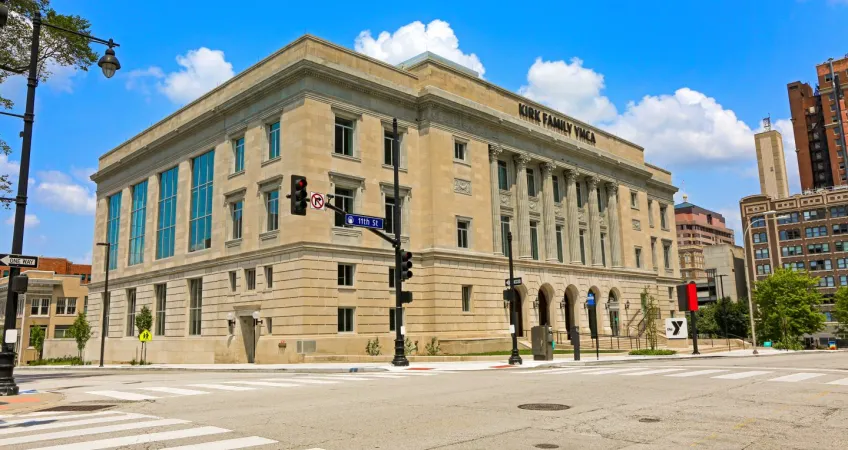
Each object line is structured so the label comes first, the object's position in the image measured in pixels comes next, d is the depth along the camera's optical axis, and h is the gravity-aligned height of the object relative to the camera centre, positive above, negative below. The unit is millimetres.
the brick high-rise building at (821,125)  133750 +42700
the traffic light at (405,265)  26362 +2715
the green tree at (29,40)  25609 +12032
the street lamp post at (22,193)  16547 +3881
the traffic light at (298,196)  22000 +4671
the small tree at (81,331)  55250 +696
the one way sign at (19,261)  16422 +2052
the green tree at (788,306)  74875 +1987
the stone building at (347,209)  36688 +8152
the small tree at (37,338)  77250 +282
